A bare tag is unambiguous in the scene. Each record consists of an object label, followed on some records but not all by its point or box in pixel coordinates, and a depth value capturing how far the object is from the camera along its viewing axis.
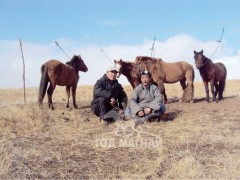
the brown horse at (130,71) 11.96
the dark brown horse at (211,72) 12.76
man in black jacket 7.54
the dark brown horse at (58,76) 10.76
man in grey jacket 7.29
